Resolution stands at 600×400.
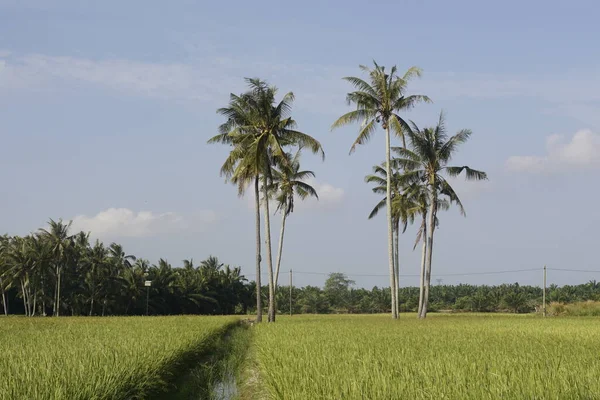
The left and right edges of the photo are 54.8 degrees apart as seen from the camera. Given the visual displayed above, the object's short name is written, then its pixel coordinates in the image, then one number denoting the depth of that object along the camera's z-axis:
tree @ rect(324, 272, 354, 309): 119.81
